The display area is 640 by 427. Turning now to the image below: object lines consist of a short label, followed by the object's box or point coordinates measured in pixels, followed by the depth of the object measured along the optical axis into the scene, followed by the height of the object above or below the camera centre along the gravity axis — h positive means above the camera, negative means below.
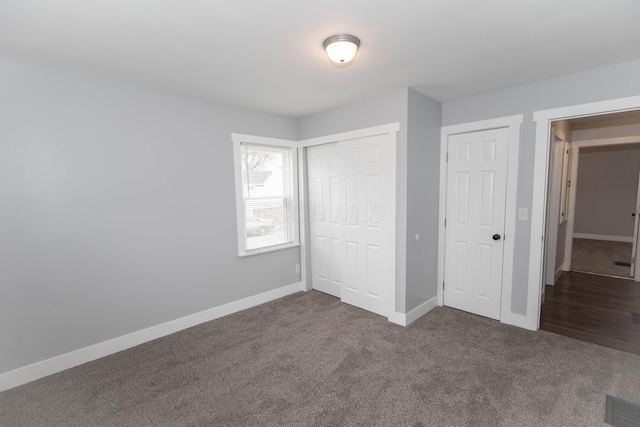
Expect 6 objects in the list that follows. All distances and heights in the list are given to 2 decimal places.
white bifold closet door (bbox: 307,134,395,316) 3.33 -0.36
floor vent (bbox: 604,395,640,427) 1.84 -1.45
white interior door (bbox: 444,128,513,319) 3.18 -0.34
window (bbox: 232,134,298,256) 3.63 -0.02
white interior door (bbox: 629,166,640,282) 4.39 -0.96
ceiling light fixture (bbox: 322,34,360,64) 1.92 +0.95
